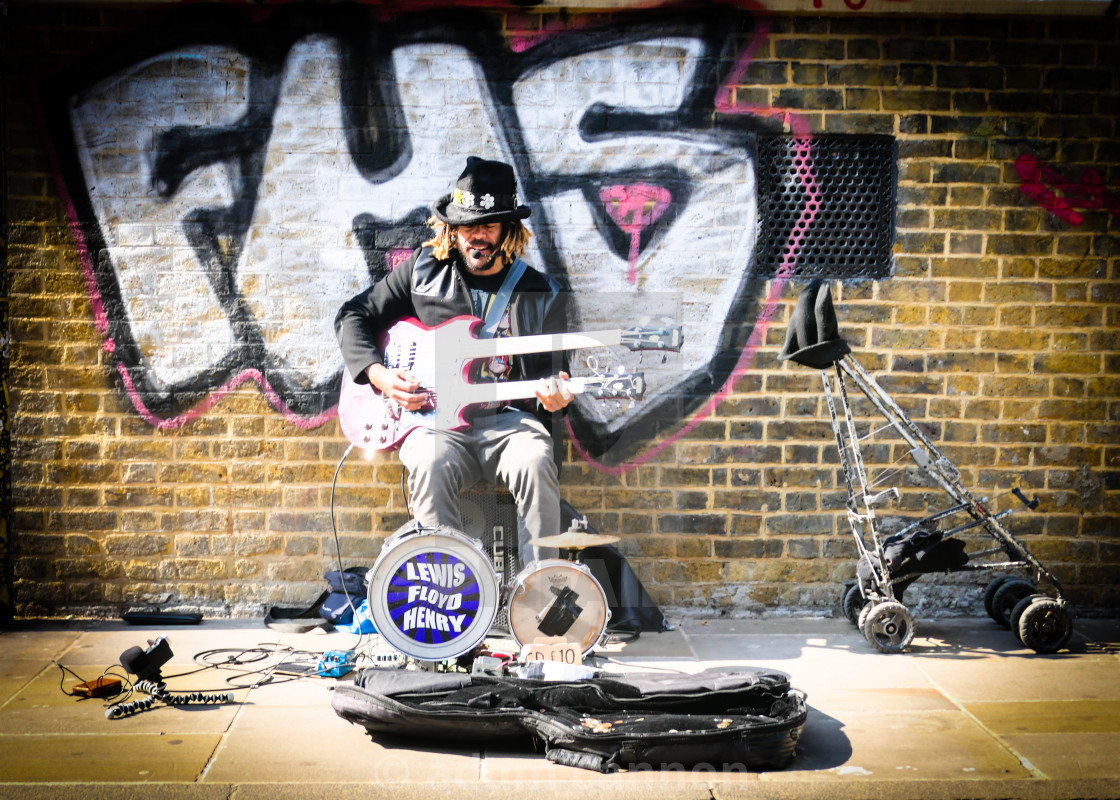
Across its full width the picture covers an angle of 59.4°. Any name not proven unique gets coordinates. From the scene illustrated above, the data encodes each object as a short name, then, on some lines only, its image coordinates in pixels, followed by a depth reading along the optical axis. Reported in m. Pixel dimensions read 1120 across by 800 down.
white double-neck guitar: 4.68
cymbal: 4.30
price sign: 4.29
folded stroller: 4.76
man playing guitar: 4.70
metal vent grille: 5.43
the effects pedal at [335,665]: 4.41
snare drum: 4.38
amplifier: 4.98
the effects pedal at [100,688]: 4.14
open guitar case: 3.50
